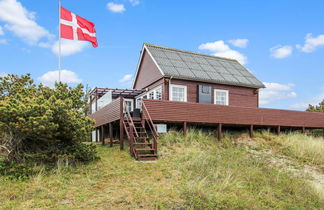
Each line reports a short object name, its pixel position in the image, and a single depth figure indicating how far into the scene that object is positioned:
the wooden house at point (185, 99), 13.97
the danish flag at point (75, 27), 15.29
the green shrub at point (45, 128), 8.93
